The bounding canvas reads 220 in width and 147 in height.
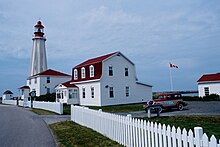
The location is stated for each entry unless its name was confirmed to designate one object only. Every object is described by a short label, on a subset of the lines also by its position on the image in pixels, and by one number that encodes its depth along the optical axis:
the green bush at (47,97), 38.42
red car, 19.41
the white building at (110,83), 29.78
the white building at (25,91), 49.16
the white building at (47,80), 43.03
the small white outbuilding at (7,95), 54.94
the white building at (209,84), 31.98
